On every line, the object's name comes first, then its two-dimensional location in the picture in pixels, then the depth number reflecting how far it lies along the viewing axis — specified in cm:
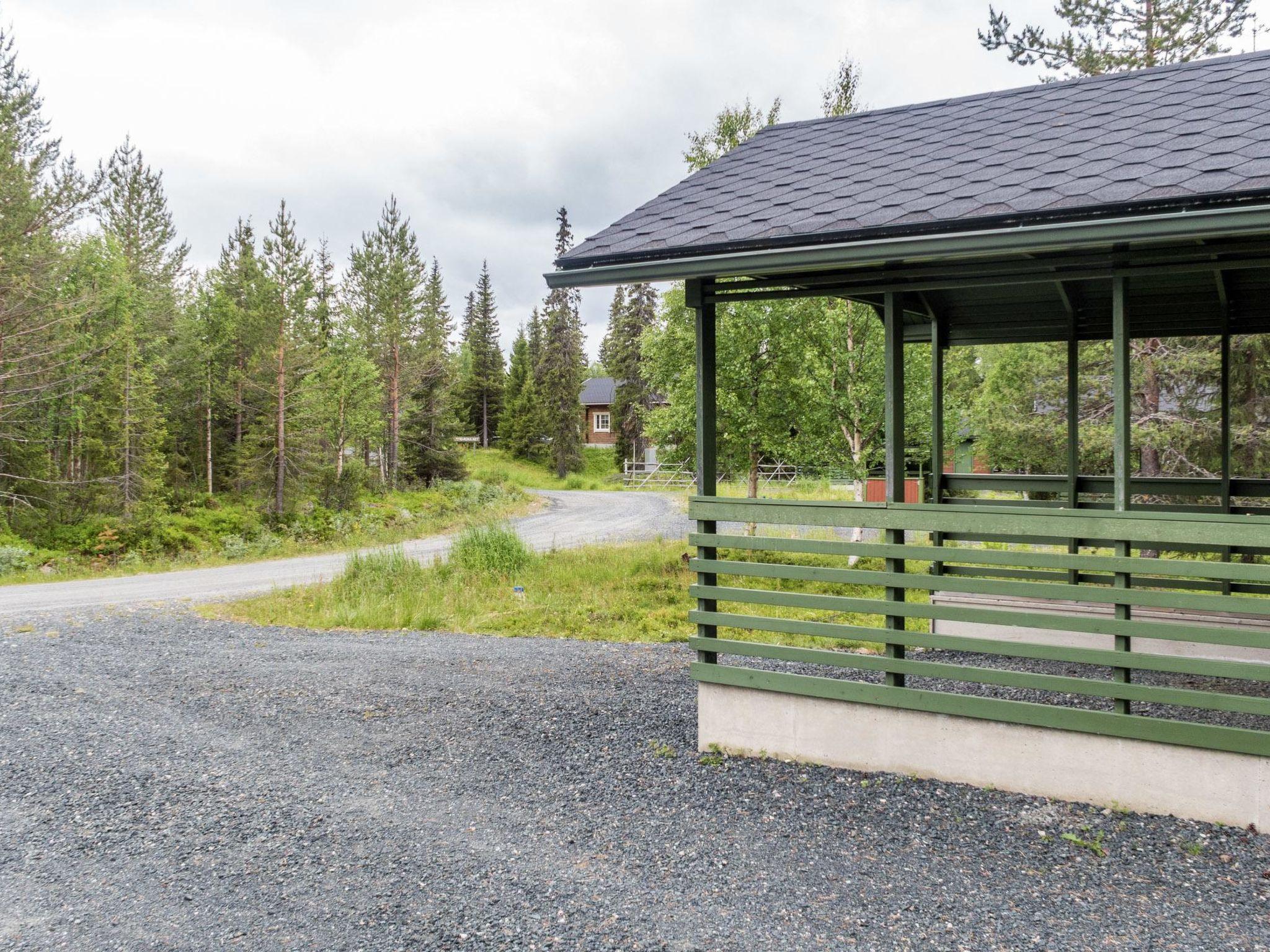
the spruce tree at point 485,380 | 4762
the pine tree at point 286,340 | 2286
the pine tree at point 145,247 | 2361
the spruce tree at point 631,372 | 3919
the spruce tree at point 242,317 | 2516
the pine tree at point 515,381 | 4359
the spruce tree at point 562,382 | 3925
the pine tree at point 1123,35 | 1529
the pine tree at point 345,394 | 2648
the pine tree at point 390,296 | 2939
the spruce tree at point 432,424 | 3195
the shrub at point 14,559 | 1452
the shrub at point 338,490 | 2438
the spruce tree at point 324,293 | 3078
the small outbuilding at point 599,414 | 5150
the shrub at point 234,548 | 1734
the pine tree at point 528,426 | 4206
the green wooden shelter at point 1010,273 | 358
